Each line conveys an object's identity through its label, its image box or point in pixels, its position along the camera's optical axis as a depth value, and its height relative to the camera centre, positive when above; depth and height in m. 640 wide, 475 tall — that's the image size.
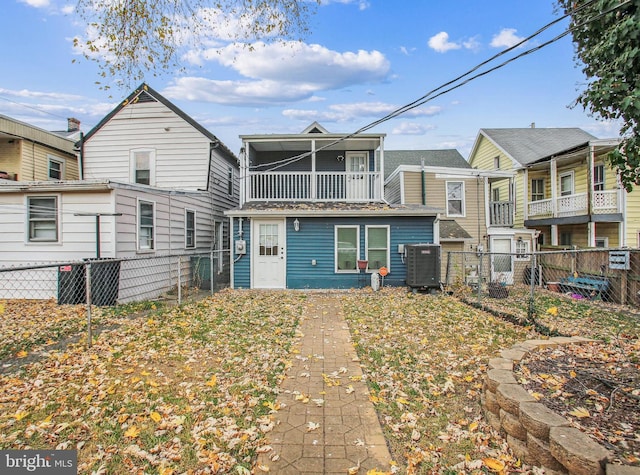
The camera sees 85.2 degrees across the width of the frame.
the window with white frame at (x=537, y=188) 17.62 +2.47
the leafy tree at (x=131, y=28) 4.80 +3.04
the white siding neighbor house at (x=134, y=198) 8.63 +1.17
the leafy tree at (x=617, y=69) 4.13 +2.15
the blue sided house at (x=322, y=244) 10.84 -0.17
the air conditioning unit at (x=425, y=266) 10.12 -0.82
